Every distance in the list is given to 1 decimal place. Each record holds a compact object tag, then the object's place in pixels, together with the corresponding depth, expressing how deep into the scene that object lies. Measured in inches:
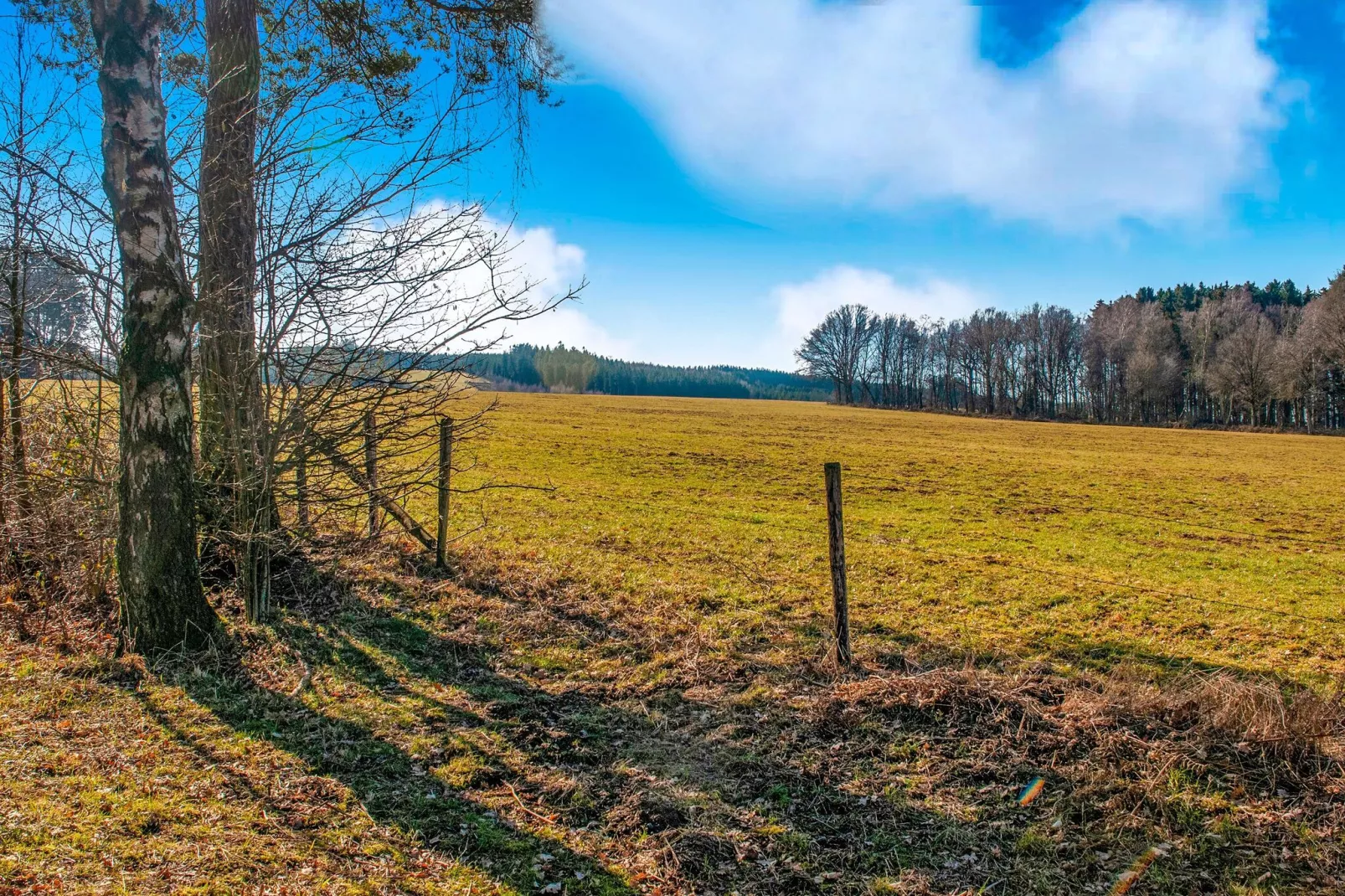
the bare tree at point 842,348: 3937.0
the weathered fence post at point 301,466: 261.9
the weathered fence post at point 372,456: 283.4
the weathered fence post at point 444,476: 319.9
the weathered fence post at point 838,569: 259.4
